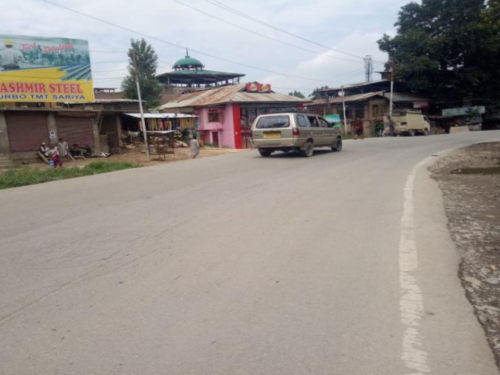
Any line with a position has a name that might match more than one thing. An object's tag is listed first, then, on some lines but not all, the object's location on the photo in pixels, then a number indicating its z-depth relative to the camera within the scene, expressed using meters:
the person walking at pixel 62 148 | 21.70
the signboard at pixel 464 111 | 44.59
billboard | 20.97
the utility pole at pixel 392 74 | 40.82
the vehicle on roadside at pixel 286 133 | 16.16
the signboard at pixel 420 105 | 47.03
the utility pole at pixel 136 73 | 20.91
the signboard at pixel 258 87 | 34.84
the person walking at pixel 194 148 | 21.55
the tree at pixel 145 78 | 40.94
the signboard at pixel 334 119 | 40.11
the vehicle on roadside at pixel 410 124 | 39.34
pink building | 31.70
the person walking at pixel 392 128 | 39.78
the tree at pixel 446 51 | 43.00
